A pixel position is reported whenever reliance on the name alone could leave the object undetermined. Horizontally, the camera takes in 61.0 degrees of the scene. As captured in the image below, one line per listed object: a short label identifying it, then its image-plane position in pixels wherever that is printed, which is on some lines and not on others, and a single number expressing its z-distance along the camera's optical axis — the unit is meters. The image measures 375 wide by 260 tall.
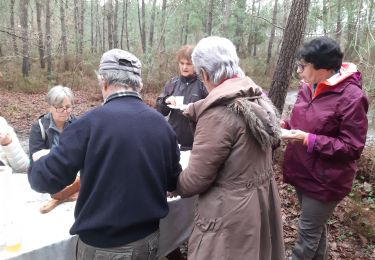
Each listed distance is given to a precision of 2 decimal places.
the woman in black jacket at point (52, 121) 2.72
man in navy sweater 1.44
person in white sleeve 2.21
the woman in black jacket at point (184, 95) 3.31
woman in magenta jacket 2.19
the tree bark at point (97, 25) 24.77
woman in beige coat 1.62
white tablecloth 1.66
